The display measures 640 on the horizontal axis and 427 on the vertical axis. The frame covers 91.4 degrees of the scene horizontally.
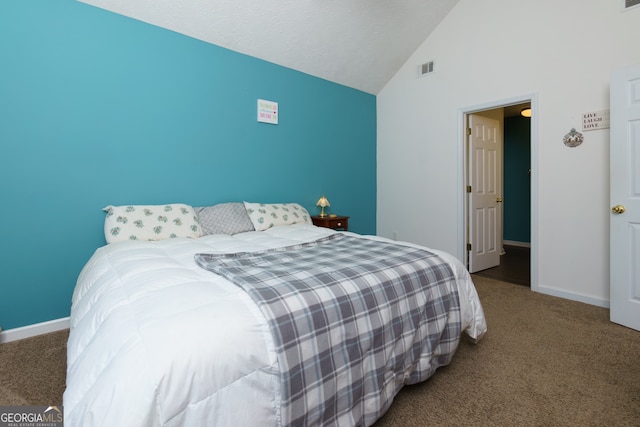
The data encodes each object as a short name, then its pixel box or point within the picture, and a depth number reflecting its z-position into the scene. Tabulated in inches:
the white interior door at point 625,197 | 88.8
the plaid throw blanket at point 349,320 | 42.4
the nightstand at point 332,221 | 143.1
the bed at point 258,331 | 32.7
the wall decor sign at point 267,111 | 132.1
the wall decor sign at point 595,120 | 102.7
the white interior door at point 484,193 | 148.3
